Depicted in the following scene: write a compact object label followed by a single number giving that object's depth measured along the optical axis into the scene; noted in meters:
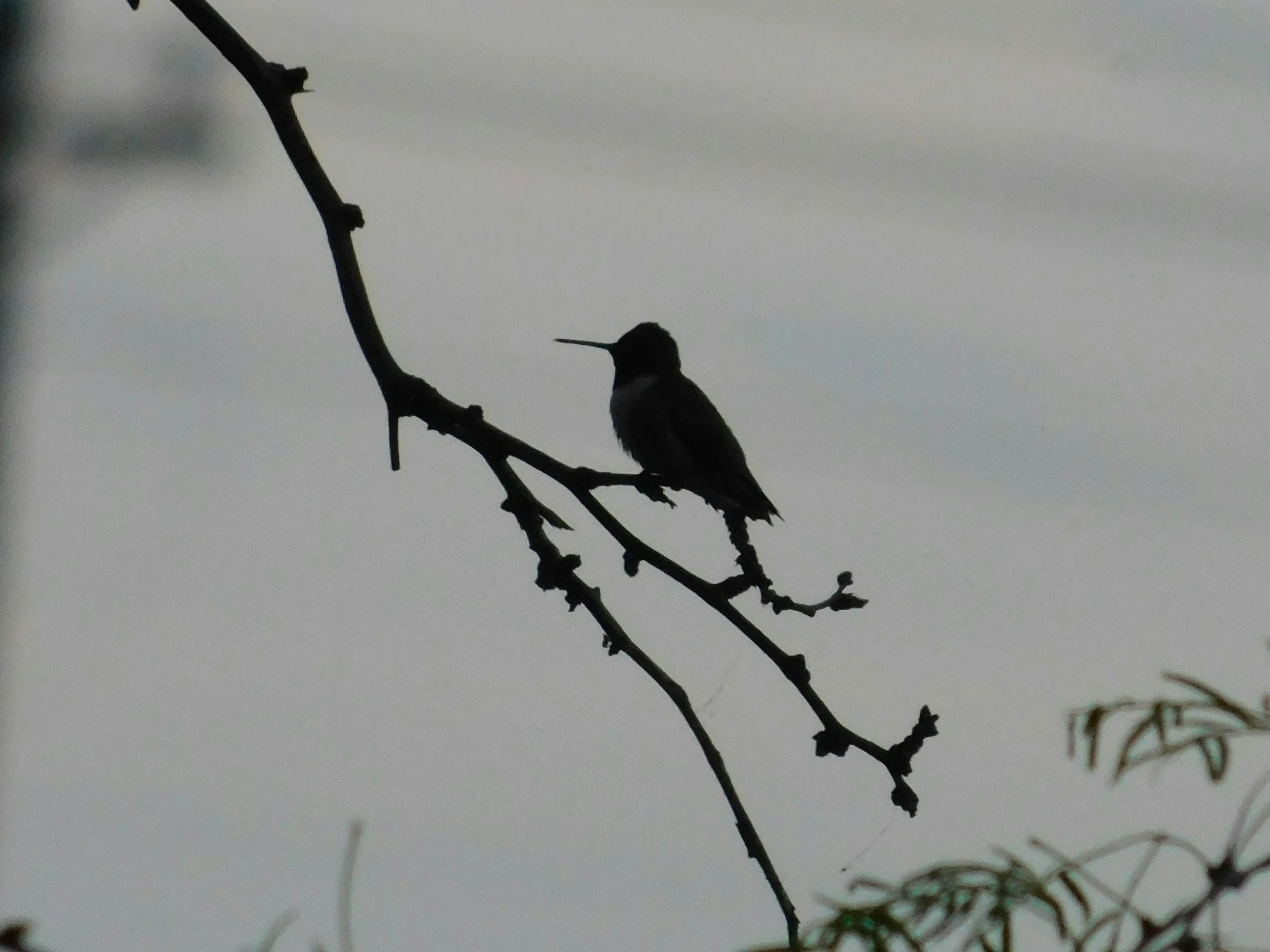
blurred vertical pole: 16.19
